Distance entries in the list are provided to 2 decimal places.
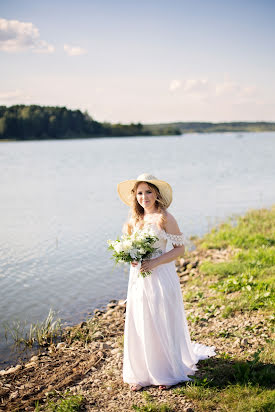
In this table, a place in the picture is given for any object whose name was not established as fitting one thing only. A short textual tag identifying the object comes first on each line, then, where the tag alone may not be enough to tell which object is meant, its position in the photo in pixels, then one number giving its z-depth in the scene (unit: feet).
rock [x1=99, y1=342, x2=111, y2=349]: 23.04
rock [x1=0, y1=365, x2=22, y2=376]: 21.07
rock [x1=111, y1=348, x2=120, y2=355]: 22.21
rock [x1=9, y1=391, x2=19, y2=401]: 18.04
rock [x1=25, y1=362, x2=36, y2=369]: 21.49
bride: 17.25
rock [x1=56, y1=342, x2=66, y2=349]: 24.02
